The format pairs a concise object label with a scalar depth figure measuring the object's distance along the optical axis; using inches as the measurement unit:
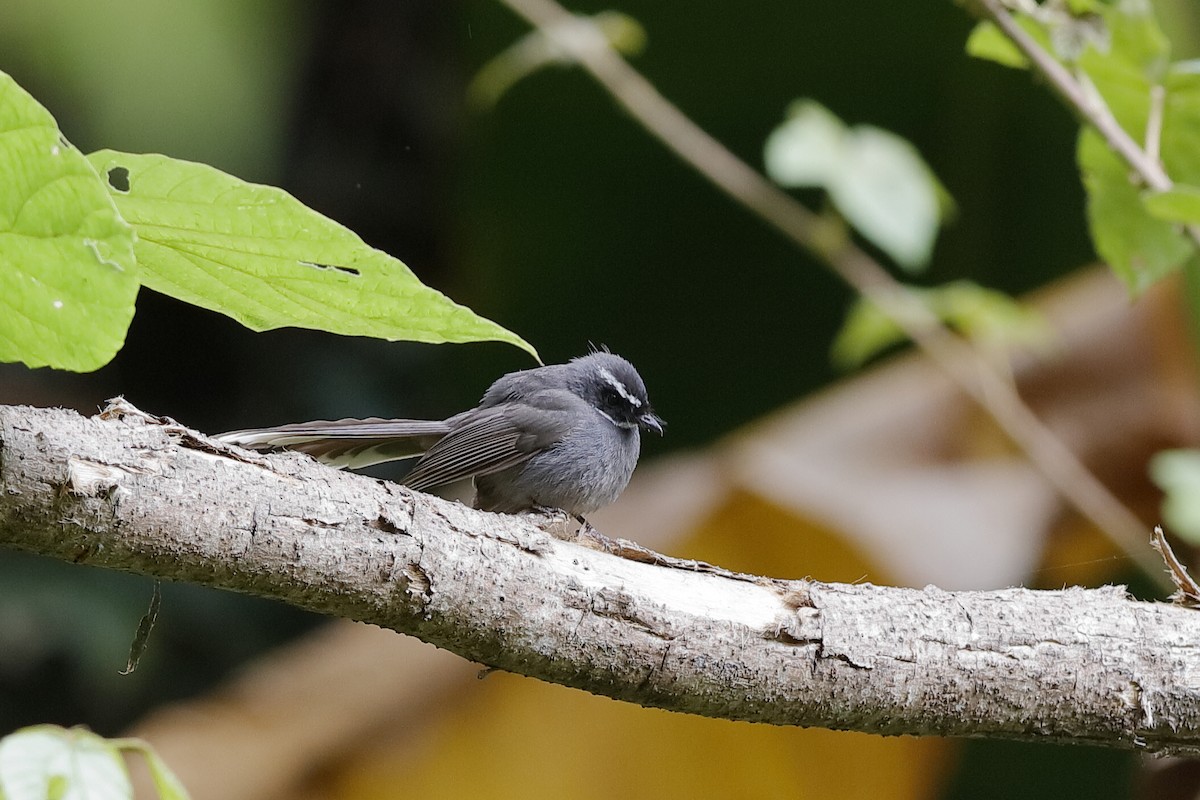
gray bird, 209.6
